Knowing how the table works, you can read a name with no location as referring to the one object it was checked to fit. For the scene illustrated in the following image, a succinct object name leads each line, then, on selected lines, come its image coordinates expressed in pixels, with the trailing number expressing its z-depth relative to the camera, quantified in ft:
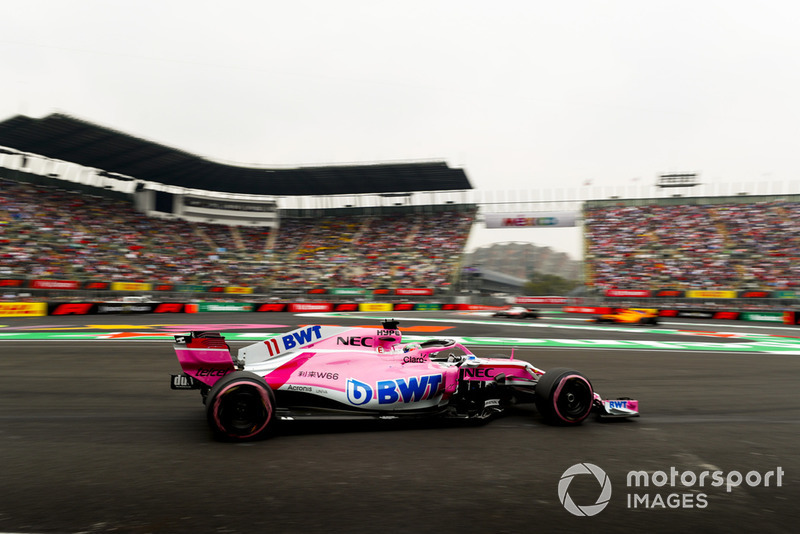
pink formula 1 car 16.39
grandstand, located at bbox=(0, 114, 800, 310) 100.42
